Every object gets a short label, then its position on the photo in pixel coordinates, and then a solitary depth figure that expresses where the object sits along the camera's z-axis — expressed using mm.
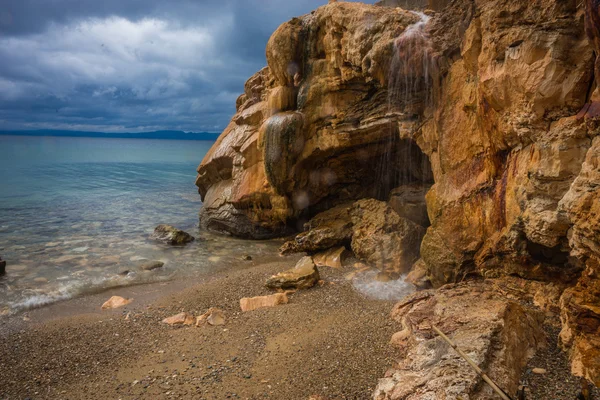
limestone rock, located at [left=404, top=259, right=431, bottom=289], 8461
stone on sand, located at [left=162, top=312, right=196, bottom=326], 7738
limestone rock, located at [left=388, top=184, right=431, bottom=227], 11086
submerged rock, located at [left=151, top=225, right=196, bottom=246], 14828
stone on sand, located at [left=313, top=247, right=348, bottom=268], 11109
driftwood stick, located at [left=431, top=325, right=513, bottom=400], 3500
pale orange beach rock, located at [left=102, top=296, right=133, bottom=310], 9116
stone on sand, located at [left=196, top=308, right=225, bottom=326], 7458
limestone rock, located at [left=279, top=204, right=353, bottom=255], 12102
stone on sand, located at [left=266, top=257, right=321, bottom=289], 9125
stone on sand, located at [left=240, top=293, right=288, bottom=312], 8148
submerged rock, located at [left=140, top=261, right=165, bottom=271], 12048
